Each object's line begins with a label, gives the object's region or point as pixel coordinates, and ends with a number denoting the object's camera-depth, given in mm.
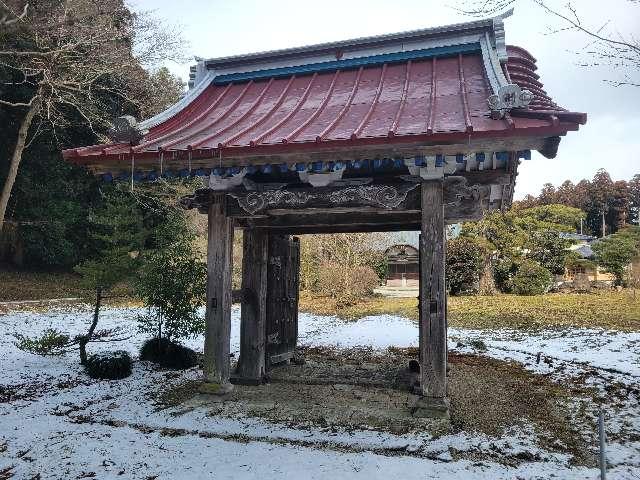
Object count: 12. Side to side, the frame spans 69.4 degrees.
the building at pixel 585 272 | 26569
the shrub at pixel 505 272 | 22312
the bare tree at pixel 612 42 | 5509
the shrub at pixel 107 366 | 7305
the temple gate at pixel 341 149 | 4641
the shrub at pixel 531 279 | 21484
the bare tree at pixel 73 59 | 13336
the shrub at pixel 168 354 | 8109
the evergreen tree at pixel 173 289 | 7797
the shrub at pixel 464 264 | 21453
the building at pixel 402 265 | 33062
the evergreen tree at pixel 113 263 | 7805
